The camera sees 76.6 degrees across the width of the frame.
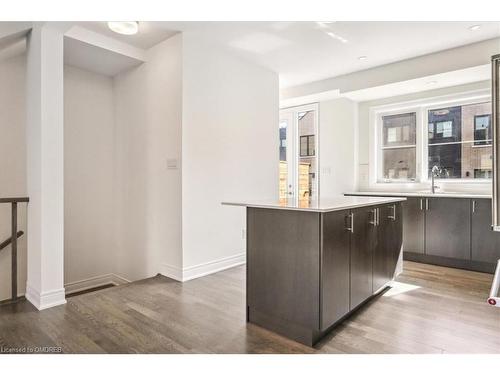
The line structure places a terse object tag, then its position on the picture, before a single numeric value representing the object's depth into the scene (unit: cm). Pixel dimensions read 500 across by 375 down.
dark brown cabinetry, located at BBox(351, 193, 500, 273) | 356
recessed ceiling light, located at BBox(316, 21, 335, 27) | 305
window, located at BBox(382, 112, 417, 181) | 470
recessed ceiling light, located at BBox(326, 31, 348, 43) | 330
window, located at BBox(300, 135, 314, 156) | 551
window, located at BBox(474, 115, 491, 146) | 404
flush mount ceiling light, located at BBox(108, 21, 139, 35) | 278
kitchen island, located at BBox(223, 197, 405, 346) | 198
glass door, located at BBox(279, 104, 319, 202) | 550
